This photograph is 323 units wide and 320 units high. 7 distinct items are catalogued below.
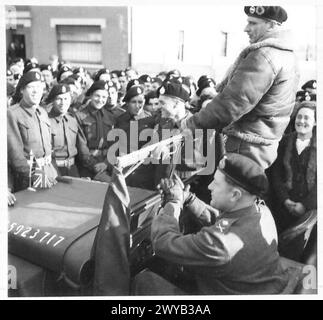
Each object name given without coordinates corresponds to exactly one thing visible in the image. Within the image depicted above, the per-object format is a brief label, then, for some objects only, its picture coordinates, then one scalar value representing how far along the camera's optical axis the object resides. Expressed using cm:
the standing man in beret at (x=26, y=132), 270
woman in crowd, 266
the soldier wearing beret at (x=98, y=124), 281
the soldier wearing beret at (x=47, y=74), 313
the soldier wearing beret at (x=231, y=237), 224
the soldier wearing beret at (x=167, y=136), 262
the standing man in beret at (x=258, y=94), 236
